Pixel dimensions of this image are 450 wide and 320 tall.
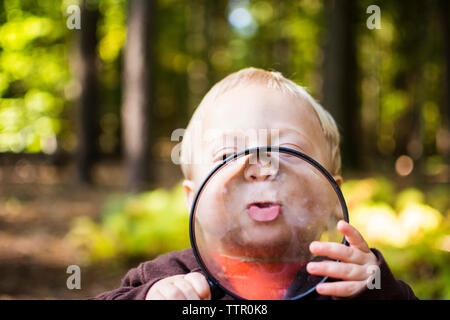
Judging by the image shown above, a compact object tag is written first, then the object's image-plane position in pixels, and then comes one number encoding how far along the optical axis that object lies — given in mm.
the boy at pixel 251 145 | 1418
